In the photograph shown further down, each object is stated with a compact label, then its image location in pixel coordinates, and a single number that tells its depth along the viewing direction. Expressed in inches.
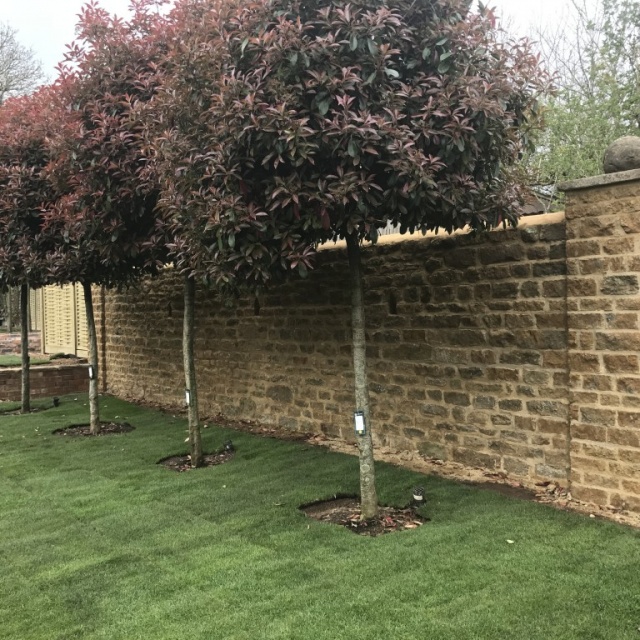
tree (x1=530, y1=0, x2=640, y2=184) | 555.5
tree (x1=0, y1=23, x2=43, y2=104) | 1152.8
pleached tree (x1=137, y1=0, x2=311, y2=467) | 175.5
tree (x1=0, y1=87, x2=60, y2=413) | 362.0
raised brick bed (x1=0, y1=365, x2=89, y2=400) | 531.5
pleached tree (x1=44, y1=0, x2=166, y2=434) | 277.7
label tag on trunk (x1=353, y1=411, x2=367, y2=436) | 195.5
